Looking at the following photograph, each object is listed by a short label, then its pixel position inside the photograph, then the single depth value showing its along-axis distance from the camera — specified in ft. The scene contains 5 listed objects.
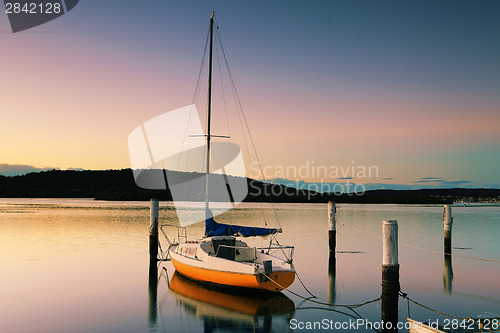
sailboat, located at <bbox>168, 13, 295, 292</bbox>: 55.93
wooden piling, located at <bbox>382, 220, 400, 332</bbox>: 43.19
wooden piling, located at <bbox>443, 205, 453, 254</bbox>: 94.25
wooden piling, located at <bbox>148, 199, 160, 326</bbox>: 81.63
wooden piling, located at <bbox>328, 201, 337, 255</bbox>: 95.09
